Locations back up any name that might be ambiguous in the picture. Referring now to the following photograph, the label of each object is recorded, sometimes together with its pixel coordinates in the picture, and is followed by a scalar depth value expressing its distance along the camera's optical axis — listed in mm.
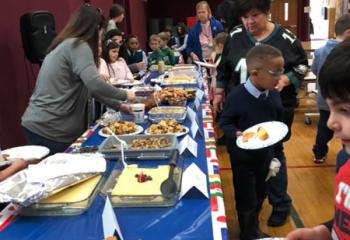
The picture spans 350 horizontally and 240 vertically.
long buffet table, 1072
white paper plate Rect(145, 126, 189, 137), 1812
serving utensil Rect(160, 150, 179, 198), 1206
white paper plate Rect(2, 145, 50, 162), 1575
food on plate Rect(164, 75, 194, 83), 3225
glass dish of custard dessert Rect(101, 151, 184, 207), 1202
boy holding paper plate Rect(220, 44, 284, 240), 1812
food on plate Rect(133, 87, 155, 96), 2783
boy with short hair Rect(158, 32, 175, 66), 4695
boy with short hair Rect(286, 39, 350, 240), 762
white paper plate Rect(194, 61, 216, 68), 3715
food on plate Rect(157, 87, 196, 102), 2468
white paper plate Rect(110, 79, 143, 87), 3236
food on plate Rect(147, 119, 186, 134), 1845
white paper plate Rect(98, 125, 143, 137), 1897
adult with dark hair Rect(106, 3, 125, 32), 4383
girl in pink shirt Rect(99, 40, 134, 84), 3625
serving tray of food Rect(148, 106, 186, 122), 2082
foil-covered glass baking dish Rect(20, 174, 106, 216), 1185
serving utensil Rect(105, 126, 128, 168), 1506
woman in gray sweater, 1930
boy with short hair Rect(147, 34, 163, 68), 4629
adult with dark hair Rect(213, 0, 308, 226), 2033
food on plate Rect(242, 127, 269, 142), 1503
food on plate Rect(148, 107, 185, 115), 2146
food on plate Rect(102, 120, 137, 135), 1896
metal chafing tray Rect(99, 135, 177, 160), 1574
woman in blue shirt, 4895
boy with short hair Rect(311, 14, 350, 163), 3033
